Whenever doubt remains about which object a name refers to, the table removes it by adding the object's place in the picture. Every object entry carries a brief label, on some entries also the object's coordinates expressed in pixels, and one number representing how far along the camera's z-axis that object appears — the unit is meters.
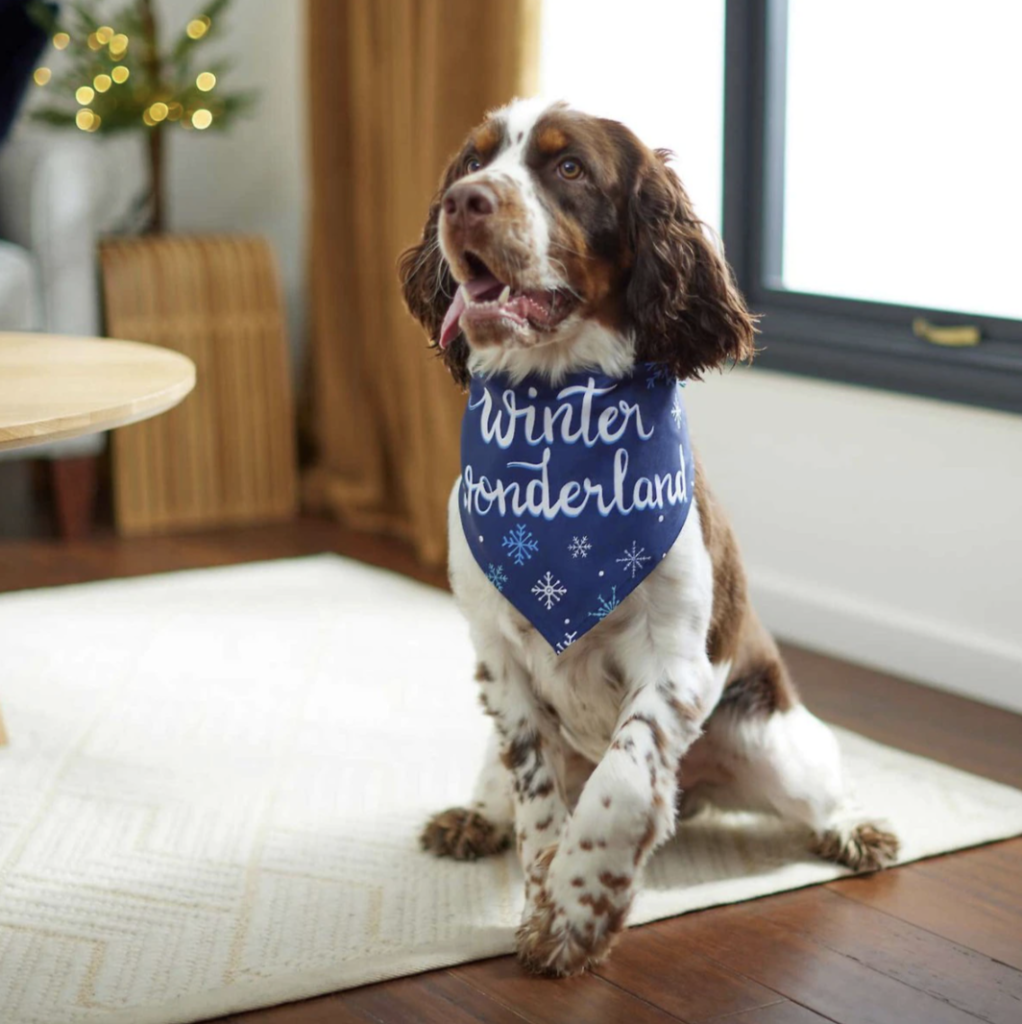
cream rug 1.82
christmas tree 3.86
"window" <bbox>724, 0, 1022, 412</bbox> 2.82
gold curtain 3.36
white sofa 3.64
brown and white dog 1.70
